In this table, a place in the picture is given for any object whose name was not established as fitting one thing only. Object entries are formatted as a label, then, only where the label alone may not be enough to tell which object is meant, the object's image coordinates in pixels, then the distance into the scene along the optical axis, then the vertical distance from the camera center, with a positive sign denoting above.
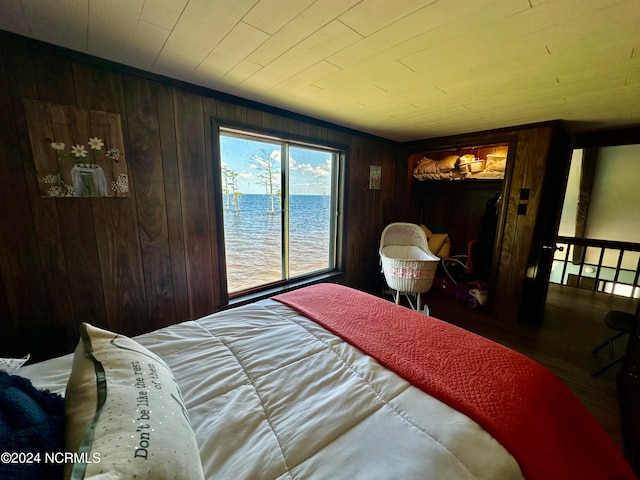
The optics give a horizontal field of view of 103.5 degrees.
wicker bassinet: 2.52 -0.64
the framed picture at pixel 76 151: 1.37 +0.25
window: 2.28 -0.09
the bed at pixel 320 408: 0.56 -0.66
